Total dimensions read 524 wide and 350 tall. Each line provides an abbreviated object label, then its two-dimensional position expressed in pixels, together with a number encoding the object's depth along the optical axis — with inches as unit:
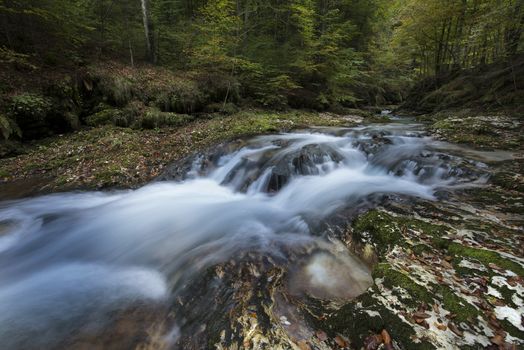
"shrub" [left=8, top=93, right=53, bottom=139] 332.8
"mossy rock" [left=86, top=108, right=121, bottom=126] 409.4
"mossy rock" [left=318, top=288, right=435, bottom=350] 86.0
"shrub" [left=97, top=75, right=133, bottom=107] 436.5
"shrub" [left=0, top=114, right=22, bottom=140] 313.2
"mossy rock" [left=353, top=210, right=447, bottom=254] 137.2
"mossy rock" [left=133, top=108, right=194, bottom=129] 424.8
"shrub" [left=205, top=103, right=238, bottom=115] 527.2
